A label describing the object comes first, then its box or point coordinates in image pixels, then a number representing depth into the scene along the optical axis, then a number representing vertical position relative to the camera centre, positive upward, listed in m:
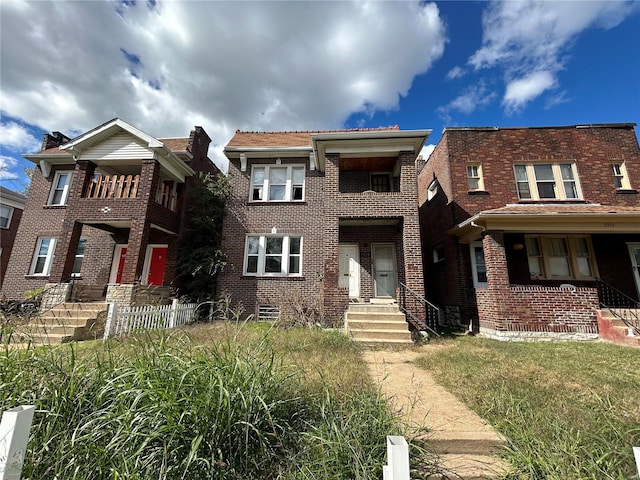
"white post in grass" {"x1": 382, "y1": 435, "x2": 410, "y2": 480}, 1.44 -0.91
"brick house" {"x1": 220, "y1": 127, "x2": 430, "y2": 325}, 9.55 +2.63
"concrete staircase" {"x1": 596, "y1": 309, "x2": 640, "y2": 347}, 7.25 -0.98
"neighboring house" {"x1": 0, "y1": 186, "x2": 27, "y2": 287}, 14.95 +3.85
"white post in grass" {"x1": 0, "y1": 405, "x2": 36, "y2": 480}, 1.52 -0.89
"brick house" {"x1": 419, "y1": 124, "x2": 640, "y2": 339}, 8.62 +2.46
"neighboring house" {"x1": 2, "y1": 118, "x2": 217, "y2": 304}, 9.91 +2.85
